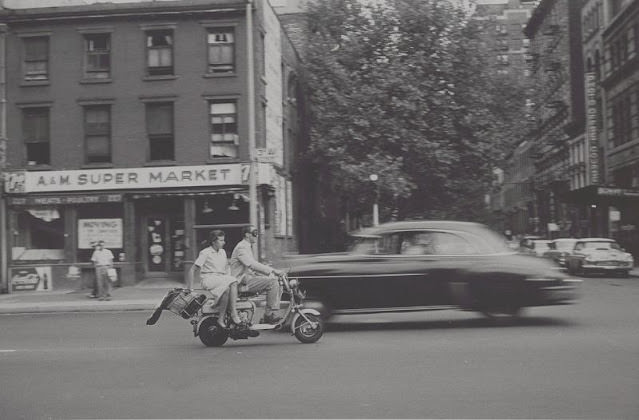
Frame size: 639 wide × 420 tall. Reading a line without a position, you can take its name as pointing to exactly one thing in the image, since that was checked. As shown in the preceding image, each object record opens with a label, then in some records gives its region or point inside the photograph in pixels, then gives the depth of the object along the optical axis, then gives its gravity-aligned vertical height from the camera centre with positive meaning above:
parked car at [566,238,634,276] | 29.97 -1.40
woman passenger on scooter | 11.22 -0.67
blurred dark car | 12.94 -0.85
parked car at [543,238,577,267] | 33.94 -1.21
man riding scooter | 11.47 -0.77
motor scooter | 11.36 -1.24
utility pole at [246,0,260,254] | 24.02 +3.14
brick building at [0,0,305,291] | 28.08 +3.59
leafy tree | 34.09 +5.41
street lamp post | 28.58 +1.14
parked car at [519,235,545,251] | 41.65 -1.11
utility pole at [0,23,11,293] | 27.81 +2.73
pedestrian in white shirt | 23.03 -1.05
